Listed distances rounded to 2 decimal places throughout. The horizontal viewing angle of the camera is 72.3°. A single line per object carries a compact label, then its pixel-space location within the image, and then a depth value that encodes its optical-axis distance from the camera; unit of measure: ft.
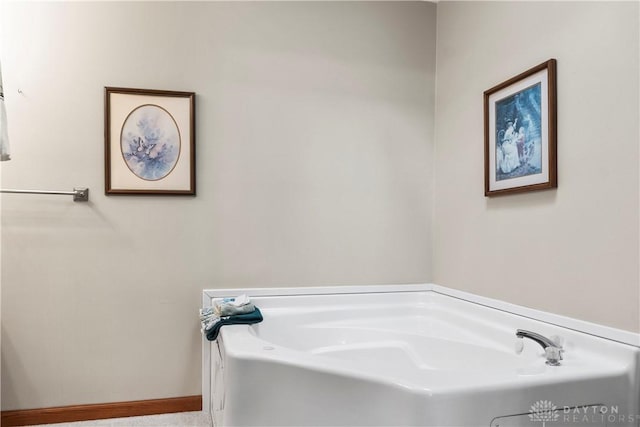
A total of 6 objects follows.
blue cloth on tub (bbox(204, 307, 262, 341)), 6.55
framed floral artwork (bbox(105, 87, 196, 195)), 7.49
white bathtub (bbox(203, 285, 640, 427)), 4.37
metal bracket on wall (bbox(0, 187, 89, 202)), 7.22
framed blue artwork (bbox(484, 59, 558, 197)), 5.85
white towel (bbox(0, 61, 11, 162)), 6.23
